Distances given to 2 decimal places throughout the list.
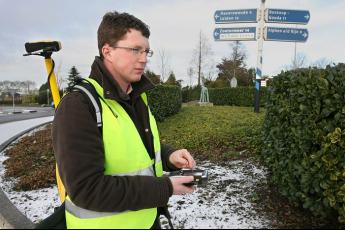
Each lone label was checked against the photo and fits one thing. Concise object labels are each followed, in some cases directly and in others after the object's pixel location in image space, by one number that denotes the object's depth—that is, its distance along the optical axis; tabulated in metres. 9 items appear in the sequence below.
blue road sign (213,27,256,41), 14.19
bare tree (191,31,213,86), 39.91
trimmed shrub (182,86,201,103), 34.35
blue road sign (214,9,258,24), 14.06
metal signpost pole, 13.84
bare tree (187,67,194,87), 42.81
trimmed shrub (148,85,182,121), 12.14
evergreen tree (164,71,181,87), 40.59
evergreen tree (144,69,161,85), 34.03
